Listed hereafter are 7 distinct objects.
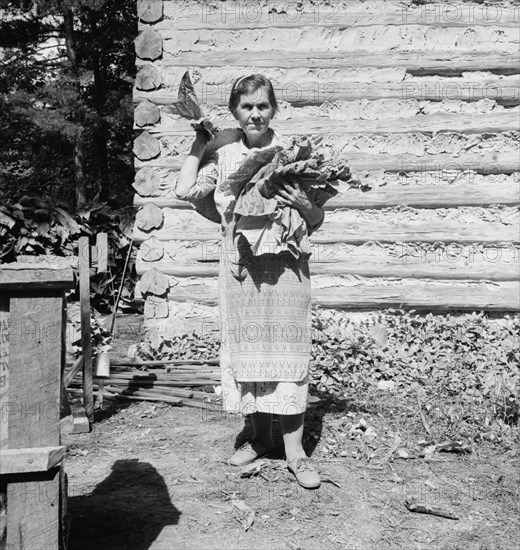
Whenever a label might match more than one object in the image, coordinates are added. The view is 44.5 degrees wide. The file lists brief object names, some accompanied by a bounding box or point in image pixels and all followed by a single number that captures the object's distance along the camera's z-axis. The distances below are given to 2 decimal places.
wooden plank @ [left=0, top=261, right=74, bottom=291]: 2.18
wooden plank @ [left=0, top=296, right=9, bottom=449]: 2.22
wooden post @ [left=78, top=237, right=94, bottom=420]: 4.43
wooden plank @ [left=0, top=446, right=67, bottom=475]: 2.19
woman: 3.36
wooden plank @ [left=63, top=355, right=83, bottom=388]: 4.75
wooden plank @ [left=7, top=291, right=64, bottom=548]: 2.23
